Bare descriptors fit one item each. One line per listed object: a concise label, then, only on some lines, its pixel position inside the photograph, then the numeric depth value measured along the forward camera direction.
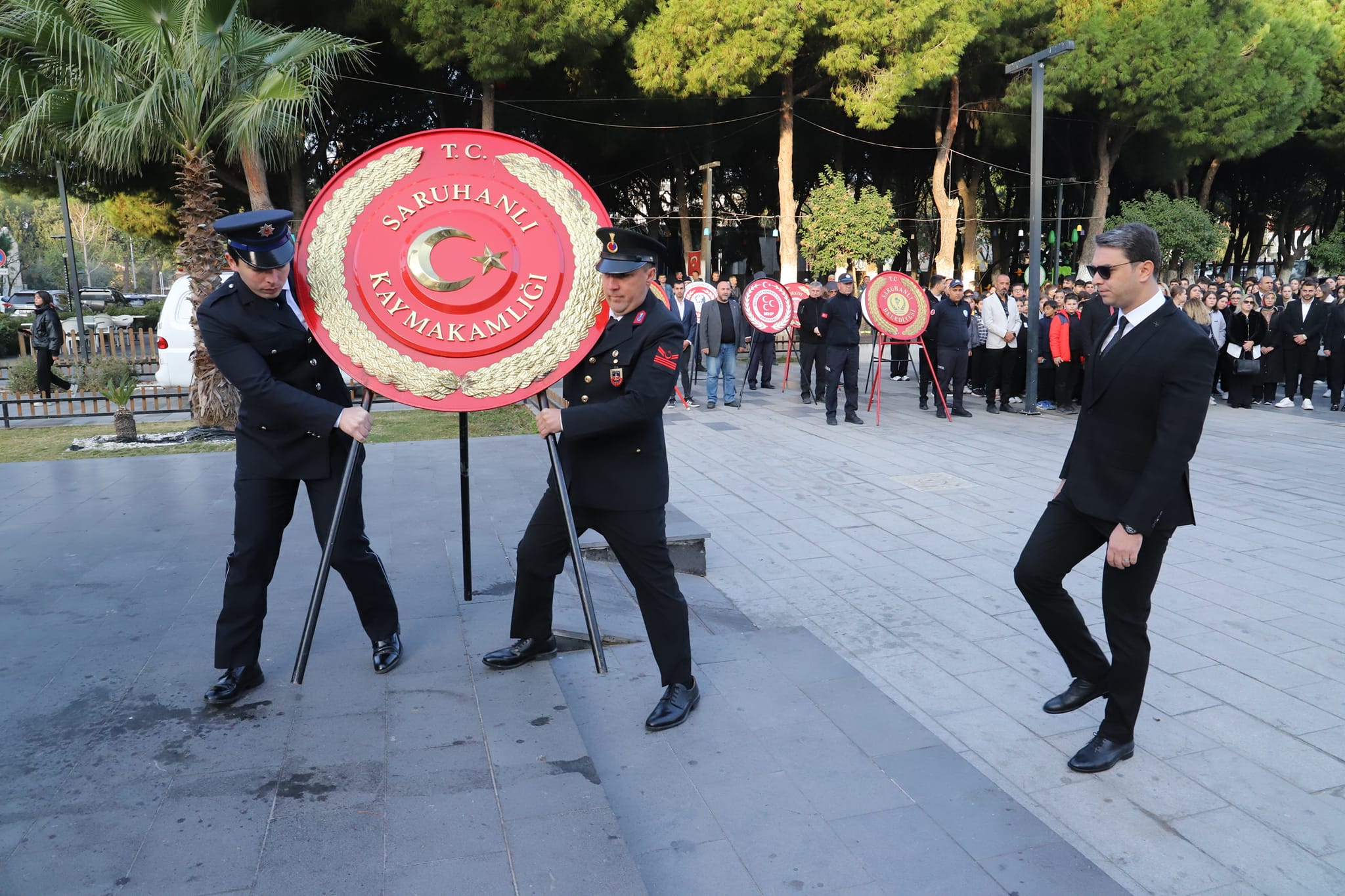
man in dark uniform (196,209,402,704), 3.56
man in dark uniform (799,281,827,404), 13.69
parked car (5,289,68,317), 38.09
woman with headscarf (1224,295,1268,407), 14.00
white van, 15.02
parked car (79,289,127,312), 43.44
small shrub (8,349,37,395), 14.80
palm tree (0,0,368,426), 10.84
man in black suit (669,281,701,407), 14.67
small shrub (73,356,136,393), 12.98
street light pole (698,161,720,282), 29.62
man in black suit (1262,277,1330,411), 14.25
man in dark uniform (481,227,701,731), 3.54
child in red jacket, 13.12
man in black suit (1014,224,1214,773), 3.28
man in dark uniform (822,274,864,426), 12.98
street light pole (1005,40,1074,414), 13.03
